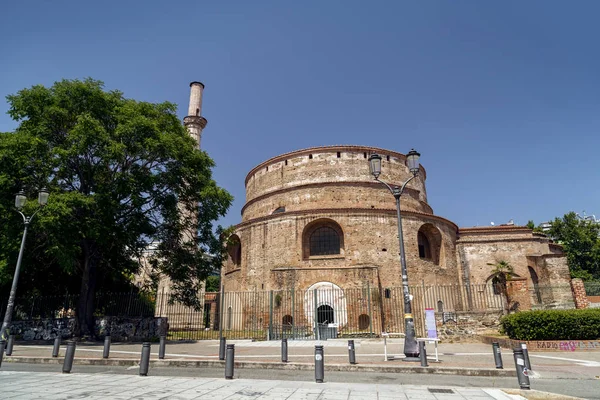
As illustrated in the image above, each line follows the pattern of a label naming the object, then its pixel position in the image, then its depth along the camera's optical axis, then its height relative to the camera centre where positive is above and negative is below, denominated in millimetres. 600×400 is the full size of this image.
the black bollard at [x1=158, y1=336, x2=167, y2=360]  11005 -723
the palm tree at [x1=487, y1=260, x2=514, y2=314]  25250 +3128
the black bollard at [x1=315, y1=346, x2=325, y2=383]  7727 -861
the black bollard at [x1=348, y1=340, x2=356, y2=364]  9922 -785
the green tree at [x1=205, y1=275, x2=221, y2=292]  55450 +5481
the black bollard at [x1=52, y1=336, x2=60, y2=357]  11511 -672
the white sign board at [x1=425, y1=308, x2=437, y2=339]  10641 -56
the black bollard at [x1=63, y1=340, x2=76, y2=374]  8766 -736
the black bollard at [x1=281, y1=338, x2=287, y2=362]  10339 -703
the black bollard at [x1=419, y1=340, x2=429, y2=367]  9523 -758
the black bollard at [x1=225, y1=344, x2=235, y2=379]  7969 -768
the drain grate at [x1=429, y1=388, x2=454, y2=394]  6867 -1192
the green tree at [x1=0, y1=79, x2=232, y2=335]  15062 +5804
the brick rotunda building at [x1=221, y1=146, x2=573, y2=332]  25000 +5886
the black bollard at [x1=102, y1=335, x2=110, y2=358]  11203 -662
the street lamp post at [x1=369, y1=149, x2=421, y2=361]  10711 +845
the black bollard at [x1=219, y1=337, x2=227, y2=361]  11003 -722
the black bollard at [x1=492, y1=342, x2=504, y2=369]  8992 -805
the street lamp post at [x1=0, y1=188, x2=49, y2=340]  12411 +3494
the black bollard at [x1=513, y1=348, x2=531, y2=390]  7039 -879
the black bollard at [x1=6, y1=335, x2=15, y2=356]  11969 -585
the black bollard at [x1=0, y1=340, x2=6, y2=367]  9850 -580
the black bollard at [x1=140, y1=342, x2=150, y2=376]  8406 -762
